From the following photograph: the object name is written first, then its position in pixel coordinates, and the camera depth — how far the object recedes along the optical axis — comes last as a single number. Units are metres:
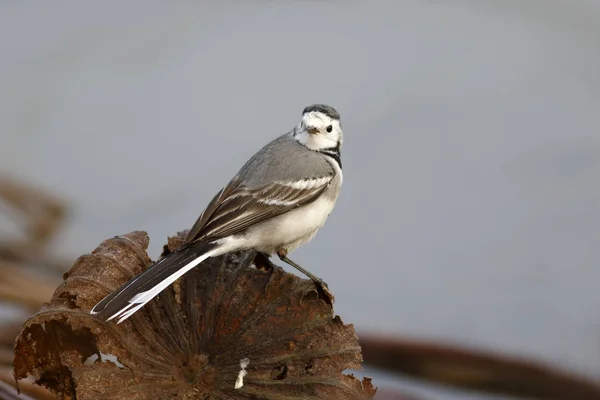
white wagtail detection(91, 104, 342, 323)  7.11
